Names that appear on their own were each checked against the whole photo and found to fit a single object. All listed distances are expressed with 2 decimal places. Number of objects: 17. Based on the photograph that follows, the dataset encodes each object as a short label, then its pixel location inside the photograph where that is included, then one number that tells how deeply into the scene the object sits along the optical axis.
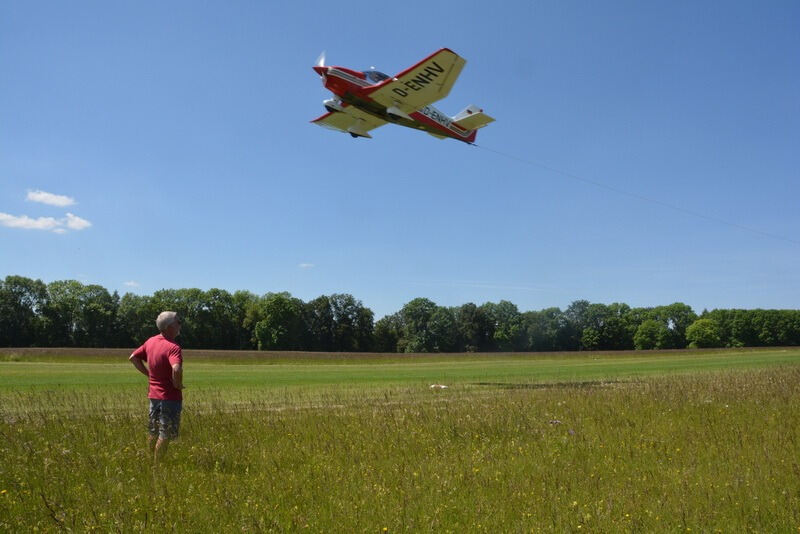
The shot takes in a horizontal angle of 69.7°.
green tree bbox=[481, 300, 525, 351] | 137.20
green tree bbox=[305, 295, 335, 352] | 127.00
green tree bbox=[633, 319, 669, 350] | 141.12
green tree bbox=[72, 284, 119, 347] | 104.94
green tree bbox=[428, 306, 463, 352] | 131.50
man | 7.39
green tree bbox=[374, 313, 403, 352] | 129.12
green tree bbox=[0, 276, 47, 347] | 102.06
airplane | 20.98
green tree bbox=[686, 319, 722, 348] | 140.88
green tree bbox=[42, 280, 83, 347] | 102.69
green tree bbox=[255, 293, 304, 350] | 115.25
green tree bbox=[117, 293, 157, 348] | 106.44
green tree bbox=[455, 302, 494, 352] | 134.38
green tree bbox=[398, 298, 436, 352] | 128.75
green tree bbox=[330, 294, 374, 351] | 126.00
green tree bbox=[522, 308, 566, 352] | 136.12
